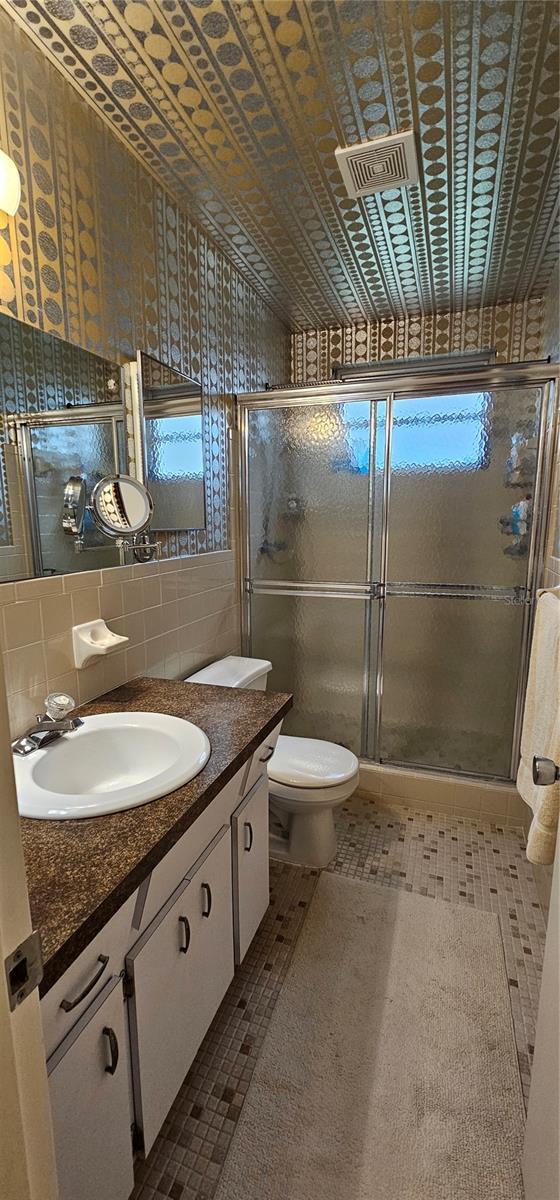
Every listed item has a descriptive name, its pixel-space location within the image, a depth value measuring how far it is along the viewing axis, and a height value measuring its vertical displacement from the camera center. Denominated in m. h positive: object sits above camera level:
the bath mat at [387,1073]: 1.04 -1.43
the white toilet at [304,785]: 1.81 -1.04
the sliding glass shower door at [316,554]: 2.37 -0.25
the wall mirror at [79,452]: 1.16 +0.15
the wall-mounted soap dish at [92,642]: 1.36 -0.39
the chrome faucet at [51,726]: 1.11 -0.52
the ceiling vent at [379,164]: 1.48 +1.08
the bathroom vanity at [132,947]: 0.69 -0.78
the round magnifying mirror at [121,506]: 1.48 +0.00
